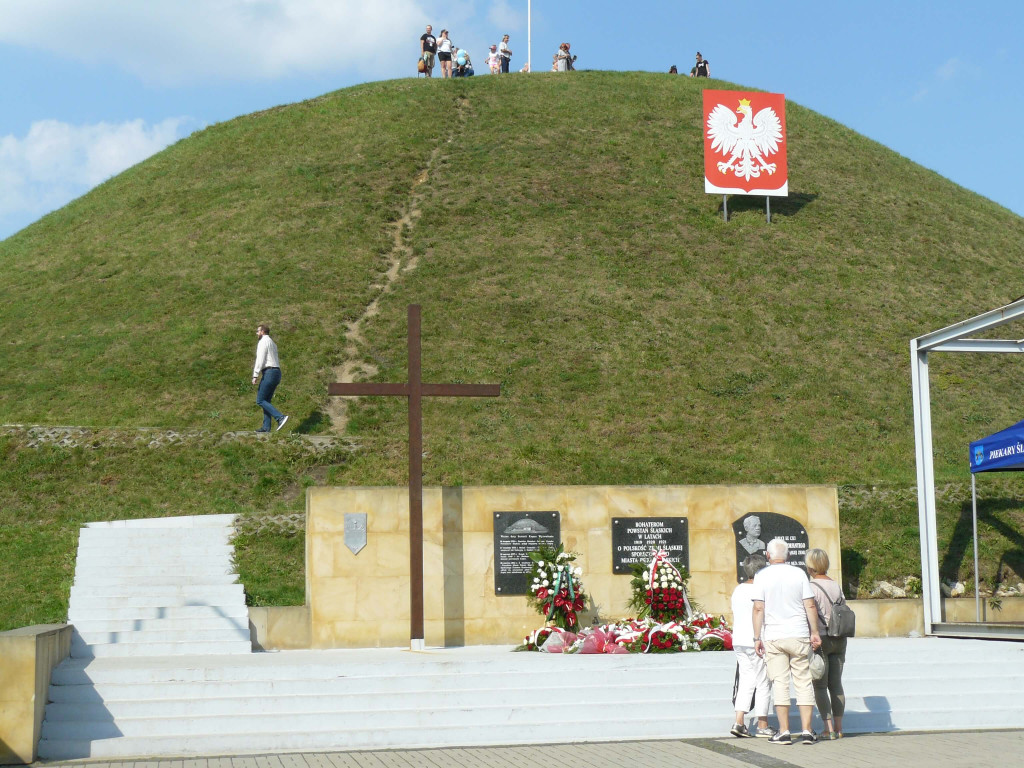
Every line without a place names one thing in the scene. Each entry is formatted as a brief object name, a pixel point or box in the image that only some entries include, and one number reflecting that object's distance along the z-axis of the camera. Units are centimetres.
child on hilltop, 4703
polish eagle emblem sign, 2983
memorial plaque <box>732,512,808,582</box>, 1386
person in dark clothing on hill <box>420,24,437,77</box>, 4525
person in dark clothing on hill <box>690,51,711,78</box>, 4753
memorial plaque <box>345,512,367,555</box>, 1292
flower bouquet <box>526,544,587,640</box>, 1292
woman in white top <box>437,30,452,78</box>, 4566
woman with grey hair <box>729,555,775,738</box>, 879
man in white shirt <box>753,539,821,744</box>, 845
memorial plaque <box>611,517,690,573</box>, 1359
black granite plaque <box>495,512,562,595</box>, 1326
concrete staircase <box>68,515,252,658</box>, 1194
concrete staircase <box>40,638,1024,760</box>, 887
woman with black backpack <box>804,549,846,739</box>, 871
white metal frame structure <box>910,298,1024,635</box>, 1363
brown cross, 1211
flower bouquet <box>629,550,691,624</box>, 1301
